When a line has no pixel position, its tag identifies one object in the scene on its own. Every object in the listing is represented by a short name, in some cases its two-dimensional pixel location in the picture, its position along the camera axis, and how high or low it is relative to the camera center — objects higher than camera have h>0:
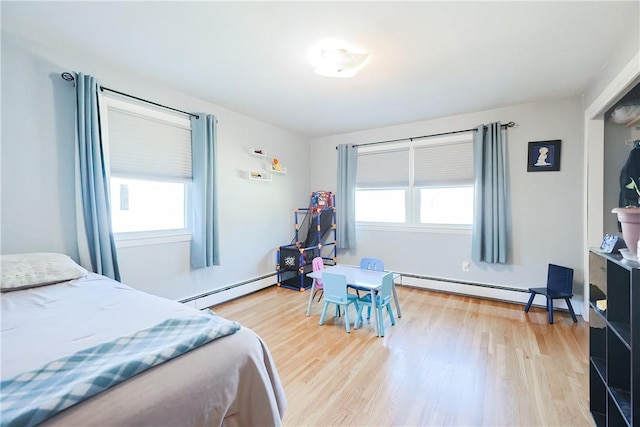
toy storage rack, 4.14 -0.73
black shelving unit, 1.15 -0.63
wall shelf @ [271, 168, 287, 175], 4.23 +0.61
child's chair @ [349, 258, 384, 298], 3.22 -0.65
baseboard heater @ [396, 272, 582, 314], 3.31 -1.06
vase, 1.23 -0.07
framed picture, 3.20 +0.63
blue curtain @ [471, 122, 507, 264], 3.41 +0.18
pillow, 1.69 -0.39
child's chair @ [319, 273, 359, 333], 2.71 -0.82
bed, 0.76 -0.51
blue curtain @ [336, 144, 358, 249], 4.54 +0.28
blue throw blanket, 0.70 -0.49
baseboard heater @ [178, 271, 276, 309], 3.24 -1.07
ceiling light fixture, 2.13 +1.20
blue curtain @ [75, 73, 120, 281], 2.24 +0.21
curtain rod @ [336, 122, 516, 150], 3.42 +1.06
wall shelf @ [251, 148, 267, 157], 3.92 +0.83
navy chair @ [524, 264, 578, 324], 2.88 -0.85
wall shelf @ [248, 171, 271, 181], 3.92 +0.50
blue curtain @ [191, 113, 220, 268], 3.17 +0.23
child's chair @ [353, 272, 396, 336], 2.65 -0.92
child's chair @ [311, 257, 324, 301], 3.46 -0.69
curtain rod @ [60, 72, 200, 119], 2.25 +1.09
